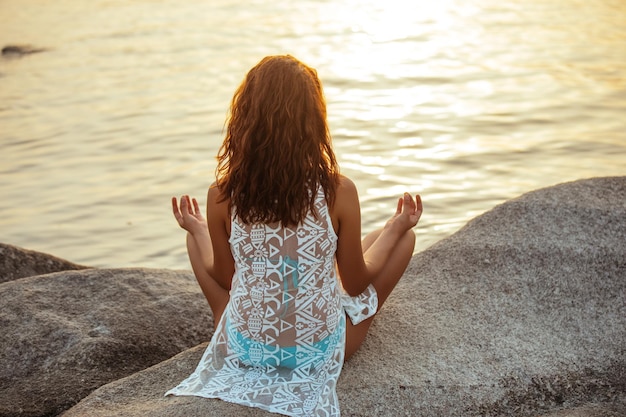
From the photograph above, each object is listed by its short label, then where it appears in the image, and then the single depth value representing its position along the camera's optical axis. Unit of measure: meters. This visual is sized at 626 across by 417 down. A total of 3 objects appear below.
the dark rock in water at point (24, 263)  5.33
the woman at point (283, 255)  3.27
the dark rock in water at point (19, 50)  11.59
